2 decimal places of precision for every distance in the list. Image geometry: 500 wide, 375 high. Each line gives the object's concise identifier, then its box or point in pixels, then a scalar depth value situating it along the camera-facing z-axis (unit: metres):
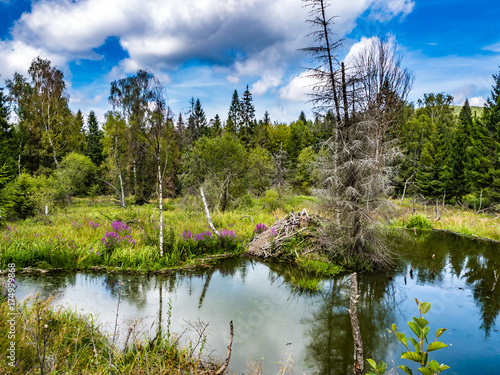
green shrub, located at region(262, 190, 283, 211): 16.70
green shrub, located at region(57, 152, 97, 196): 20.36
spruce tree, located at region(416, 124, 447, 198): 22.97
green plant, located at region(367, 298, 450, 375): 1.38
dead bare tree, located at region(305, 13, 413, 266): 7.47
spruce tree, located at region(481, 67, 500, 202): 20.45
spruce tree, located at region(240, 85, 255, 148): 42.41
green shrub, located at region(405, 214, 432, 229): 15.17
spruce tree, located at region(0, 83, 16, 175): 21.25
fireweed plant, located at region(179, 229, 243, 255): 9.18
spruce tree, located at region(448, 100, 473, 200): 23.86
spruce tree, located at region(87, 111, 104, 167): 39.38
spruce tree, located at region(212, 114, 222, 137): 45.08
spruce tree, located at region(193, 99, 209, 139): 45.77
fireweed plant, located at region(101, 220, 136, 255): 8.44
